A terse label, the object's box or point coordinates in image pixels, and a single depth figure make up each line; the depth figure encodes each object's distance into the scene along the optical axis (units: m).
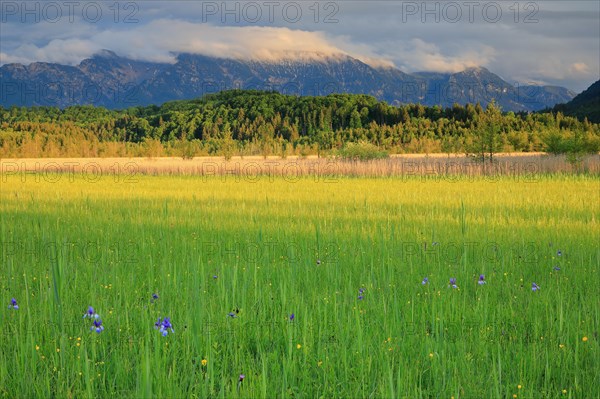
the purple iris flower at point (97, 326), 8.75
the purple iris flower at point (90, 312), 9.02
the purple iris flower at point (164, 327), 8.47
